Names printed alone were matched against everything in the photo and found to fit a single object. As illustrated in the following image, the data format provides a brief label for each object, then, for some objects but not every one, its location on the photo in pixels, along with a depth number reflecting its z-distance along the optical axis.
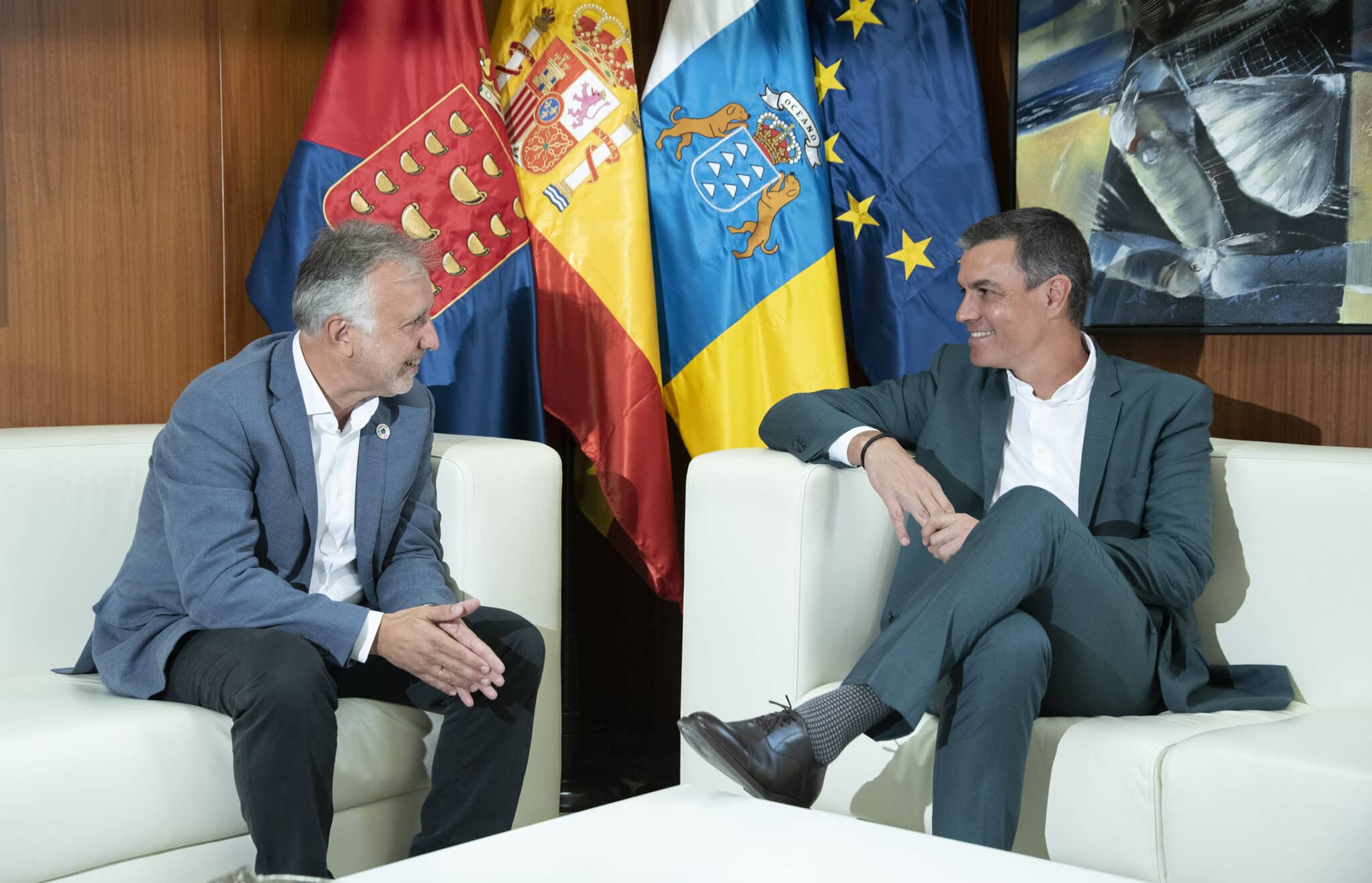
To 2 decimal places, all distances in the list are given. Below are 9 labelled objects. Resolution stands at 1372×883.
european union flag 2.79
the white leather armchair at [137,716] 1.59
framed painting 2.31
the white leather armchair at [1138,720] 1.54
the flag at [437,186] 2.57
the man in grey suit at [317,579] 1.67
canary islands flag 2.80
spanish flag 2.71
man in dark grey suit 1.62
